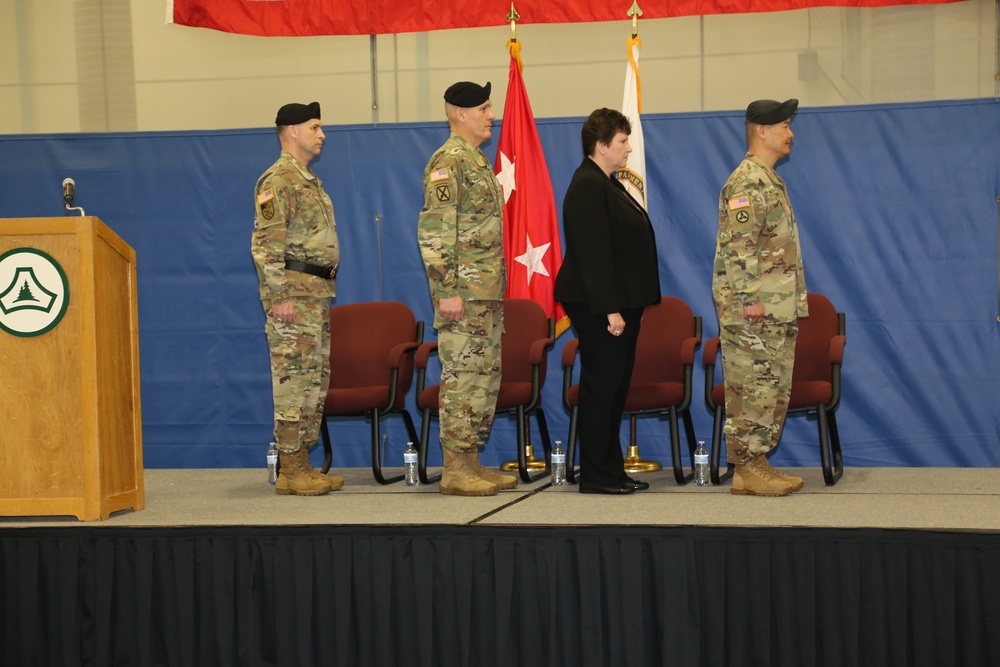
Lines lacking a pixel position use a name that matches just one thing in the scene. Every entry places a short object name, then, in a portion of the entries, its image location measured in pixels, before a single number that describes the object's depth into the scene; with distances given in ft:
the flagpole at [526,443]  17.63
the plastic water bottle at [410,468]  16.46
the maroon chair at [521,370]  16.57
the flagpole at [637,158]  17.92
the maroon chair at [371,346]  17.47
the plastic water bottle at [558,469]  16.14
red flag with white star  18.67
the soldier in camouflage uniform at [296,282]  14.96
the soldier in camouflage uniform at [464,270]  14.71
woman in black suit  14.15
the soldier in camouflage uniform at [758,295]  14.47
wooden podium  12.74
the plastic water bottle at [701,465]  15.72
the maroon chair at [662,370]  16.28
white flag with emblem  18.21
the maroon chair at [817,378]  15.52
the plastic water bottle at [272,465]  16.94
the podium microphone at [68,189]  13.82
